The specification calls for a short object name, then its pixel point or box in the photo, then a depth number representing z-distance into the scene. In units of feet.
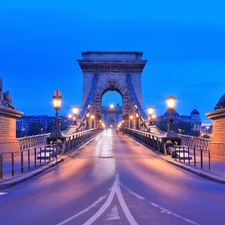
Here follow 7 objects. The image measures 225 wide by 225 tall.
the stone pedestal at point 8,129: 62.95
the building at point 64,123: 623.28
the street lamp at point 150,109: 123.03
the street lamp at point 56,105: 72.54
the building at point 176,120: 529.94
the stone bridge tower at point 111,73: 261.85
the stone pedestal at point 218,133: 63.72
